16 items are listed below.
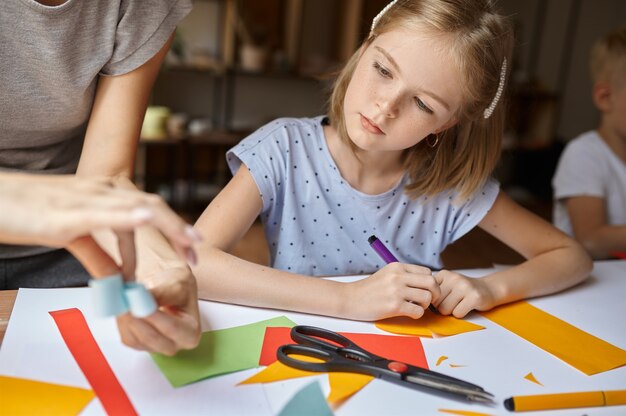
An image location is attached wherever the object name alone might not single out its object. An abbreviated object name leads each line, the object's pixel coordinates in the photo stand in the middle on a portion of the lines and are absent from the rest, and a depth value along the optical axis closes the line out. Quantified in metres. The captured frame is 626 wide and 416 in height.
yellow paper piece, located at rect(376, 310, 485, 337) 0.88
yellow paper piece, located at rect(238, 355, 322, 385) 0.71
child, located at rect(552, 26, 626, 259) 1.68
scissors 0.70
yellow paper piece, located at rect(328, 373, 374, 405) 0.69
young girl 0.93
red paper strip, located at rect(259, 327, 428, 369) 0.78
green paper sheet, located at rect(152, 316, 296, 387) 0.71
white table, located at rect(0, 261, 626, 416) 0.67
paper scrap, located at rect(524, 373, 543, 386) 0.78
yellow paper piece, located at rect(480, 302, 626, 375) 0.84
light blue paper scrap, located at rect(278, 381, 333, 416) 0.65
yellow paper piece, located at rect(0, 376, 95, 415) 0.61
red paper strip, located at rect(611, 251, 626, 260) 1.35
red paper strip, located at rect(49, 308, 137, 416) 0.64
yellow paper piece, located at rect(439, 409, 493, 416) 0.68
